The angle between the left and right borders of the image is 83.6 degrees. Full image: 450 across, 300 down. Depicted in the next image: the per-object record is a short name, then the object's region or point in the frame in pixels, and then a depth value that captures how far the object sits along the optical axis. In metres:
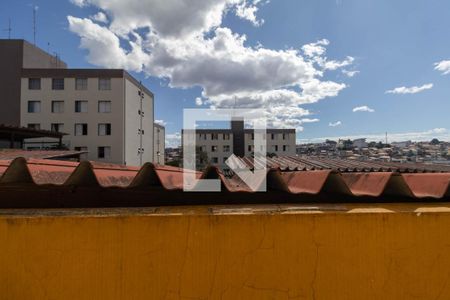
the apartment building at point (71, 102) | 29.33
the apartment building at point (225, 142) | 52.78
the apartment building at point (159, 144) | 45.78
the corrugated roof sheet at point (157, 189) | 1.79
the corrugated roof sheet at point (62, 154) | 6.48
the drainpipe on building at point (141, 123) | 35.97
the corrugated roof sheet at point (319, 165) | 3.84
